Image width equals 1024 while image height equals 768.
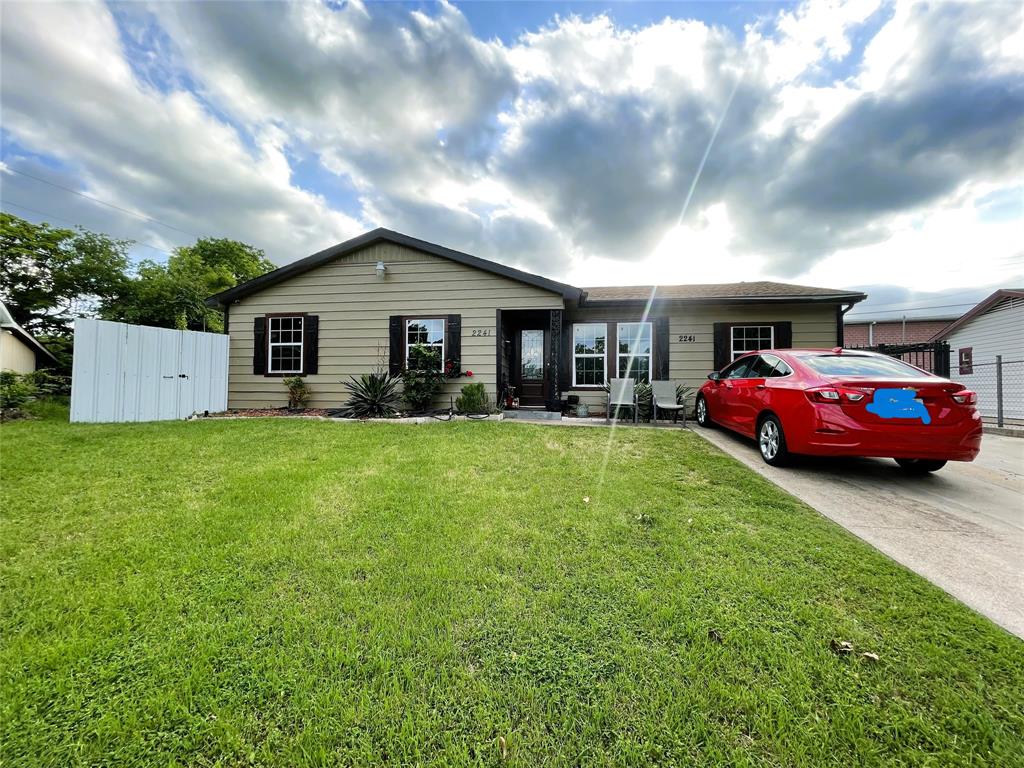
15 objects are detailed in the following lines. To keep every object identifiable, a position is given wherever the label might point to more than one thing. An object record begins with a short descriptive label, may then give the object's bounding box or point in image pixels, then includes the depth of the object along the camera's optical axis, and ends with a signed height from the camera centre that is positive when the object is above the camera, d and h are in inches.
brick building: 789.2 +141.5
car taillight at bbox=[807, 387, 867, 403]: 139.0 -0.7
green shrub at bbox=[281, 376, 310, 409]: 333.1 -0.2
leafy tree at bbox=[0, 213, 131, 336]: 579.2 +205.2
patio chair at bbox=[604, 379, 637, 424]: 285.1 -0.3
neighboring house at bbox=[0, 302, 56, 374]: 384.2 +49.2
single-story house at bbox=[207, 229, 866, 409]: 318.0 +67.1
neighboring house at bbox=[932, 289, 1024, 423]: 413.4 +62.1
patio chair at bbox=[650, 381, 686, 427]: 285.6 -1.0
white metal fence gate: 255.3 +14.6
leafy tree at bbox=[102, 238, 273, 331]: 634.2 +174.2
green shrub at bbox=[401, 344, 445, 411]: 307.9 +12.4
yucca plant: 299.9 -6.1
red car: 135.3 -7.6
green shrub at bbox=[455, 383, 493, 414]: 304.5 -7.5
